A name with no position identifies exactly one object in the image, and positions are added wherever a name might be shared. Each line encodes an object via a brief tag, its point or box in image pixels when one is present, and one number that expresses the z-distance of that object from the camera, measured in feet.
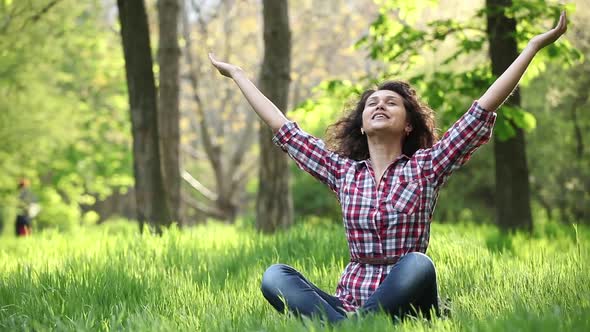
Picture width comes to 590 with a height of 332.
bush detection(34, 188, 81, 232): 69.21
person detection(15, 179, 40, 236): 48.14
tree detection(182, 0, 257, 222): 60.18
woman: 11.33
